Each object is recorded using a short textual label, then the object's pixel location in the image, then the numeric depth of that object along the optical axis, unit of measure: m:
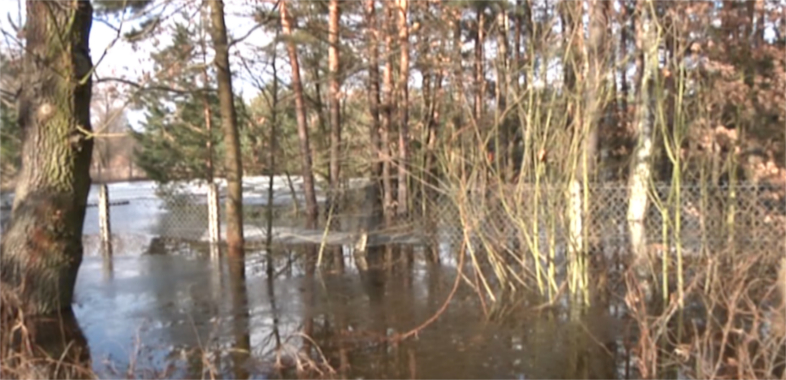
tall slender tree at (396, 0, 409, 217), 12.98
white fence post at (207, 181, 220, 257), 12.10
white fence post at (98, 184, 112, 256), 12.33
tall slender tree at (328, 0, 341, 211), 13.34
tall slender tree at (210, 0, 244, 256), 10.44
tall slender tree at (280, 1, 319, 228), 13.34
